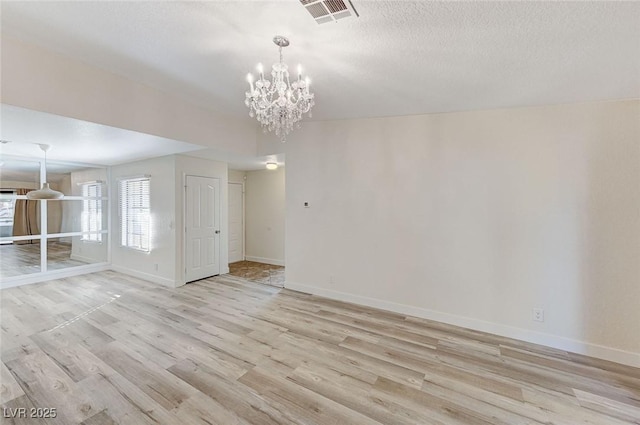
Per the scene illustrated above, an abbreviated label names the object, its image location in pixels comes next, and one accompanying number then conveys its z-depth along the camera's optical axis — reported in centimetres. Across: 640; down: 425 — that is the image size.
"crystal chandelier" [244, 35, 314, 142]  208
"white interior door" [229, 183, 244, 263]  678
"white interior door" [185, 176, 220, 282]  498
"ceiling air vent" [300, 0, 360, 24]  164
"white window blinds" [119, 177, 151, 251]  524
